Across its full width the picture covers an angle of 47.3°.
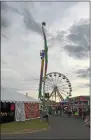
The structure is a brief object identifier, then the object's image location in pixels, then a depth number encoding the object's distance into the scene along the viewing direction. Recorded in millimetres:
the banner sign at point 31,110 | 9033
